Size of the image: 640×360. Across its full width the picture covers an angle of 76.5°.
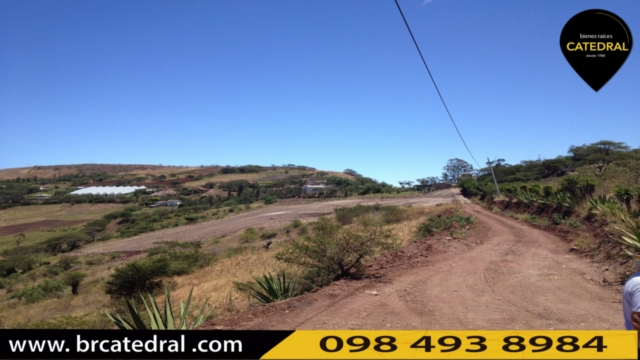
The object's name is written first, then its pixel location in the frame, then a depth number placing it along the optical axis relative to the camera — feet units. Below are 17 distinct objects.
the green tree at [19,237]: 151.12
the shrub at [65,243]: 136.36
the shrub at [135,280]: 51.04
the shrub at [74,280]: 63.67
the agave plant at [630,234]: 25.14
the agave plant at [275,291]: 26.30
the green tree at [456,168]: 411.54
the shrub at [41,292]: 59.82
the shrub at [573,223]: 46.50
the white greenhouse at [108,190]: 312.99
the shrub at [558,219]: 51.63
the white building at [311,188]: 313.22
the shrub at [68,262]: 96.87
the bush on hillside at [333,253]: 30.17
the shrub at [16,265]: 97.14
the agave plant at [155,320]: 16.96
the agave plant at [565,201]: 55.21
